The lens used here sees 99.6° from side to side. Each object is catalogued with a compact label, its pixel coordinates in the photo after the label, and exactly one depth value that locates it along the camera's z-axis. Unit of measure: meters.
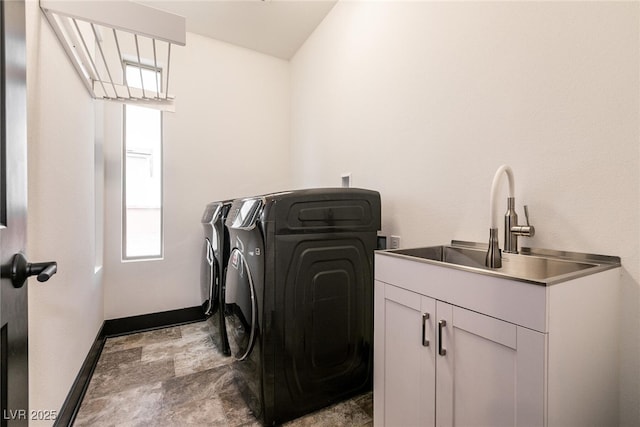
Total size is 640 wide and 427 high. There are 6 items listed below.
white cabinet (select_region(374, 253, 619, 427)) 0.71
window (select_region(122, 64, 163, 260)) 2.60
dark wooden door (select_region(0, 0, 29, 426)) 0.60
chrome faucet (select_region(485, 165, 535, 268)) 1.09
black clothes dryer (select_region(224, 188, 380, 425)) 1.38
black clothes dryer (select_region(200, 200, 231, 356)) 1.93
